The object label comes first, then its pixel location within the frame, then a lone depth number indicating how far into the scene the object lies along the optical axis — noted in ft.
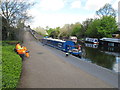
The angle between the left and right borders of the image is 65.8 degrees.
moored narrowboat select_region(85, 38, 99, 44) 97.58
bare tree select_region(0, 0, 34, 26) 48.33
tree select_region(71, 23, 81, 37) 148.13
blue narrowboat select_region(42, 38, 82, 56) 42.29
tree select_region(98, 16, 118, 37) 91.41
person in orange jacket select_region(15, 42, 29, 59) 25.99
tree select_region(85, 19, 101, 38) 100.39
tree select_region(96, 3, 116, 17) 106.73
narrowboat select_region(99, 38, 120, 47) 78.52
